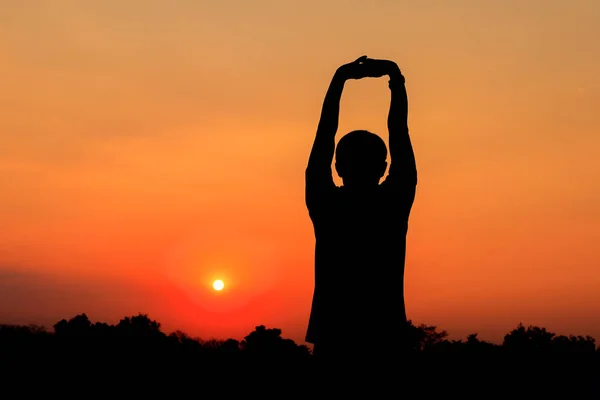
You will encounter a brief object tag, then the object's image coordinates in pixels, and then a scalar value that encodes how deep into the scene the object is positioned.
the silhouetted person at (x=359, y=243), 5.95
